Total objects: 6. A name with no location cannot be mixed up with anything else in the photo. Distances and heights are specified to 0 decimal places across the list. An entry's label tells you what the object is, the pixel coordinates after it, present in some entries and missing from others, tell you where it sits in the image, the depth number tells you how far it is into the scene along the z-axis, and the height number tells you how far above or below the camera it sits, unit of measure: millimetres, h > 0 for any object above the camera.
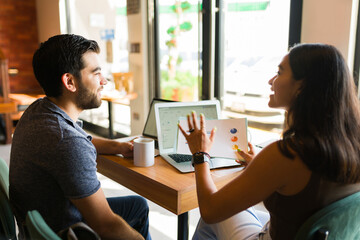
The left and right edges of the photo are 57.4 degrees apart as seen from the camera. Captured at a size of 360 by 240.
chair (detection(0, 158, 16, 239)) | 1115 -549
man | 1048 -326
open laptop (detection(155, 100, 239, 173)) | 1642 -330
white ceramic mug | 1460 -447
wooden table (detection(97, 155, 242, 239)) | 1244 -525
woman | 913 -286
